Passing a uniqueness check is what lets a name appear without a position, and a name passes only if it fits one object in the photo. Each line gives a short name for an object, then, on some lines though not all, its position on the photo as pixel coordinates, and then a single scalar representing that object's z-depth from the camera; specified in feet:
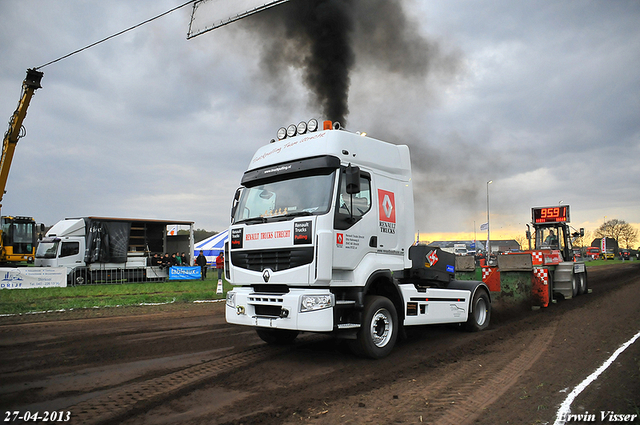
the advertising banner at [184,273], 81.97
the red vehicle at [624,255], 222.42
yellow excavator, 69.15
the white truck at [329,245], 18.79
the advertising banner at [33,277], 58.70
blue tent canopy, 101.09
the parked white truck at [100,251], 74.28
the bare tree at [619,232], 297.92
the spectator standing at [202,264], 80.23
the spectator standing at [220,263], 62.95
